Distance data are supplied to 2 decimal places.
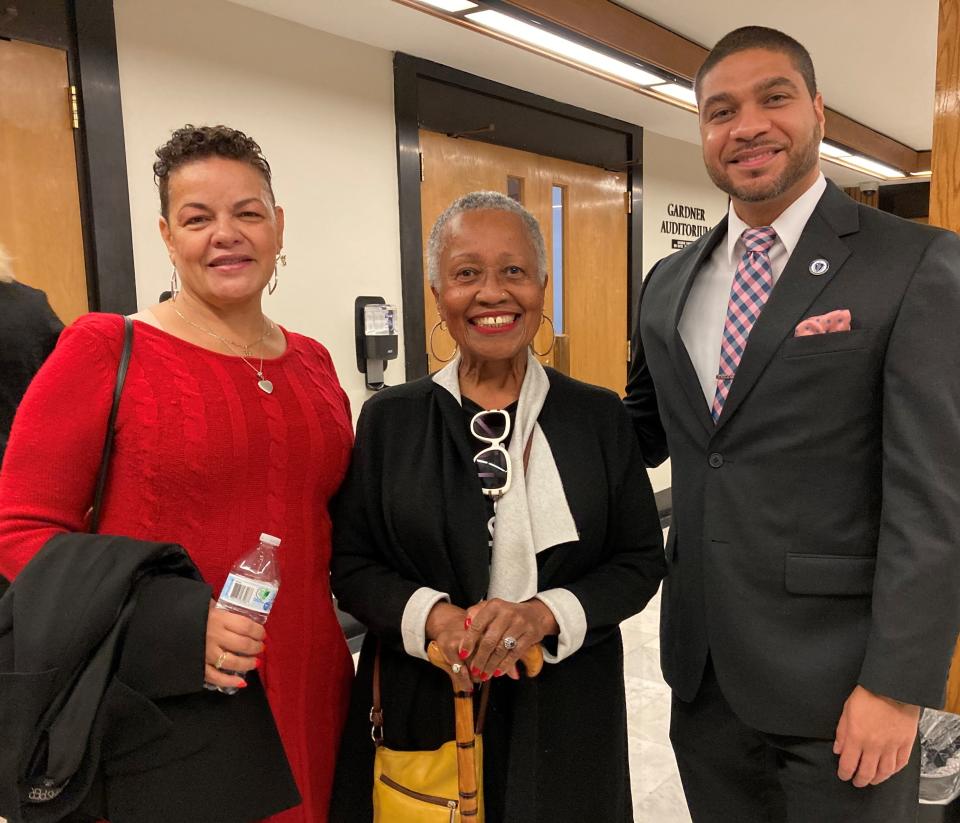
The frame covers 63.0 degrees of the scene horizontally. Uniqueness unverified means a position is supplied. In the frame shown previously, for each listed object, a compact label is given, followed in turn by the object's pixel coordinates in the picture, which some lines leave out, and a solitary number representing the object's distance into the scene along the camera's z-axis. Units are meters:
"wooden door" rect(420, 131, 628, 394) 4.14
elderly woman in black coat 1.33
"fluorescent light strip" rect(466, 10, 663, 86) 3.26
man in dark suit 1.21
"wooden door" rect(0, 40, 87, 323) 2.56
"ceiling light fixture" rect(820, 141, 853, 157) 6.18
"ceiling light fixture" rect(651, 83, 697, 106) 4.32
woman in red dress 1.15
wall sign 6.13
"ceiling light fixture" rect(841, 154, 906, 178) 6.84
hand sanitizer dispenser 3.64
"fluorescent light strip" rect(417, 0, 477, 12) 3.06
